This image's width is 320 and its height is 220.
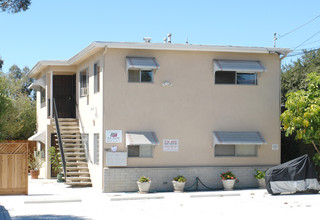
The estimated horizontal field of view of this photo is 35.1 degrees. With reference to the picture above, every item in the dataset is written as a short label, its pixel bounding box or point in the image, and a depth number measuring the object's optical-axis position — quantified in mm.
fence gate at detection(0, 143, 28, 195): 18734
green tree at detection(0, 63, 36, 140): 34031
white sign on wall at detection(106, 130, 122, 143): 20062
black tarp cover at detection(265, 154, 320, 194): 18344
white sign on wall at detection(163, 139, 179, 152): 20609
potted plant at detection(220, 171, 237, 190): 20234
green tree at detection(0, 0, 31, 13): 13516
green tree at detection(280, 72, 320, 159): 19203
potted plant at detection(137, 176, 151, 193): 19422
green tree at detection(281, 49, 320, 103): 30312
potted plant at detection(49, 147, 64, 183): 24942
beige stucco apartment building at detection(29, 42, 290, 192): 20109
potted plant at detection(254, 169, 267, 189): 20719
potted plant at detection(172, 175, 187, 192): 19828
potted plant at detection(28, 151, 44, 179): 26672
